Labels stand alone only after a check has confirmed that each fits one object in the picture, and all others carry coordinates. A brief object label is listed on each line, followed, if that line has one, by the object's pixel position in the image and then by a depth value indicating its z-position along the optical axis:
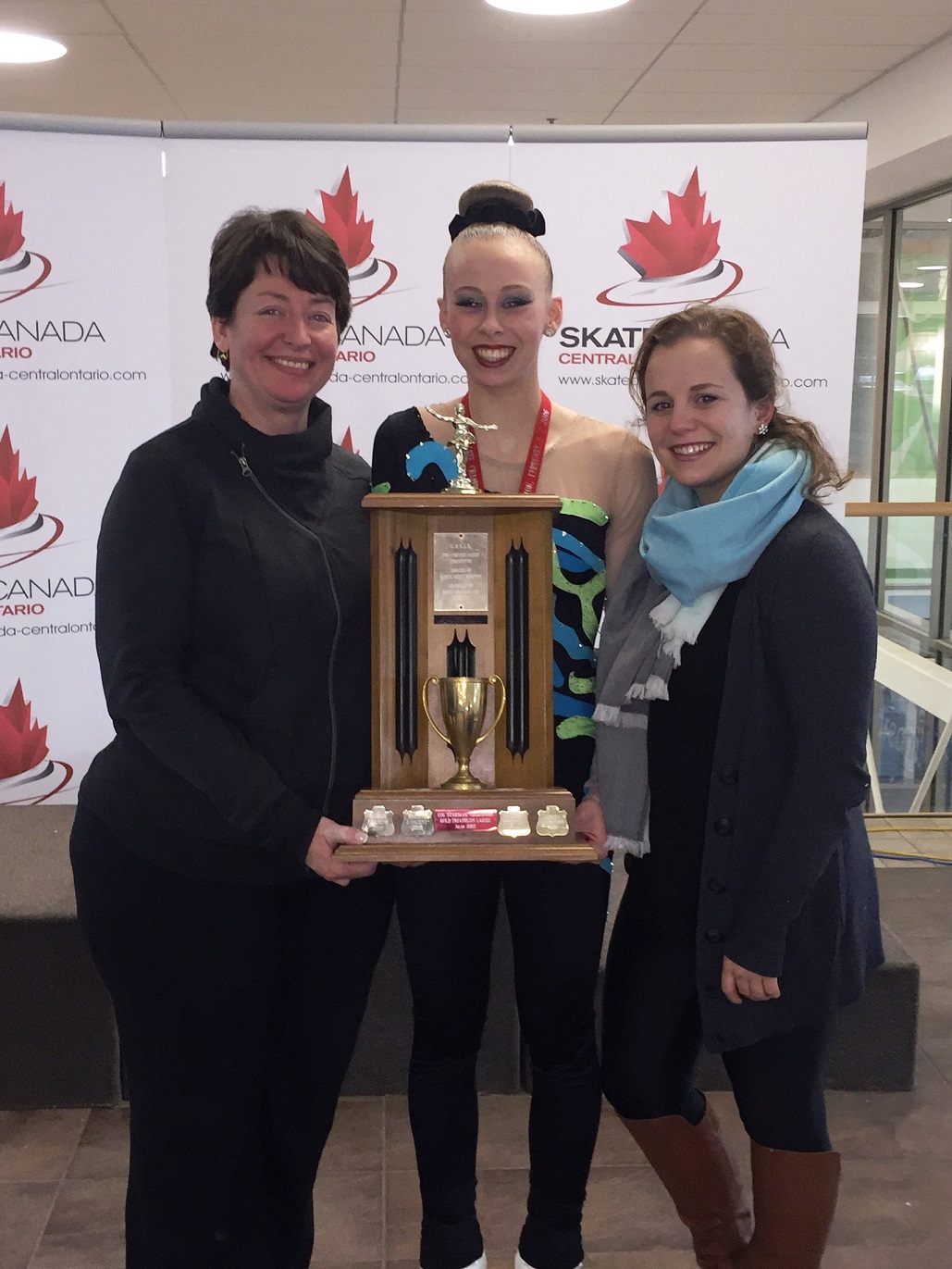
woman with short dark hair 1.45
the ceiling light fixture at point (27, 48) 5.16
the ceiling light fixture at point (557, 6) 4.45
